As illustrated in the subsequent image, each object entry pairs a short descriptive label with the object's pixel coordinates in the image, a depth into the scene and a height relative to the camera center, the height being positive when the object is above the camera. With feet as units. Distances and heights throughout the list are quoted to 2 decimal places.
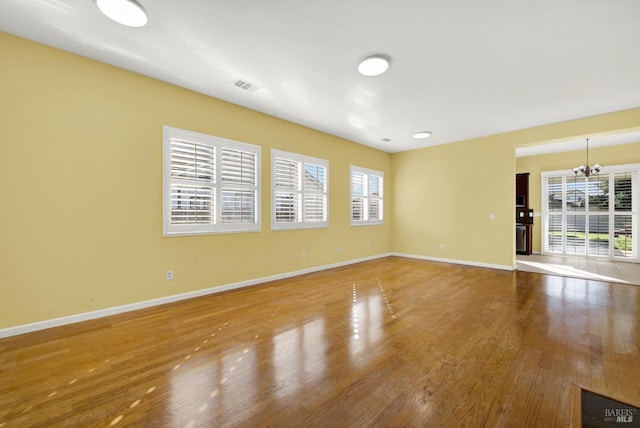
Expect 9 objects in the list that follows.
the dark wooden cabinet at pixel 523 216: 24.03 -0.05
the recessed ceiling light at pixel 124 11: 6.93 +5.63
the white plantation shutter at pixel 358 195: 20.47 +1.62
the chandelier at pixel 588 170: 19.08 +3.42
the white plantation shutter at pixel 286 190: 15.39 +1.55
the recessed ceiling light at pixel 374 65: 9.30 +5.55
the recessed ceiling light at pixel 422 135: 18.04 +5.70
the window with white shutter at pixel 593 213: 20.61 +0.22
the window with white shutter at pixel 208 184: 11.51 +1.49
